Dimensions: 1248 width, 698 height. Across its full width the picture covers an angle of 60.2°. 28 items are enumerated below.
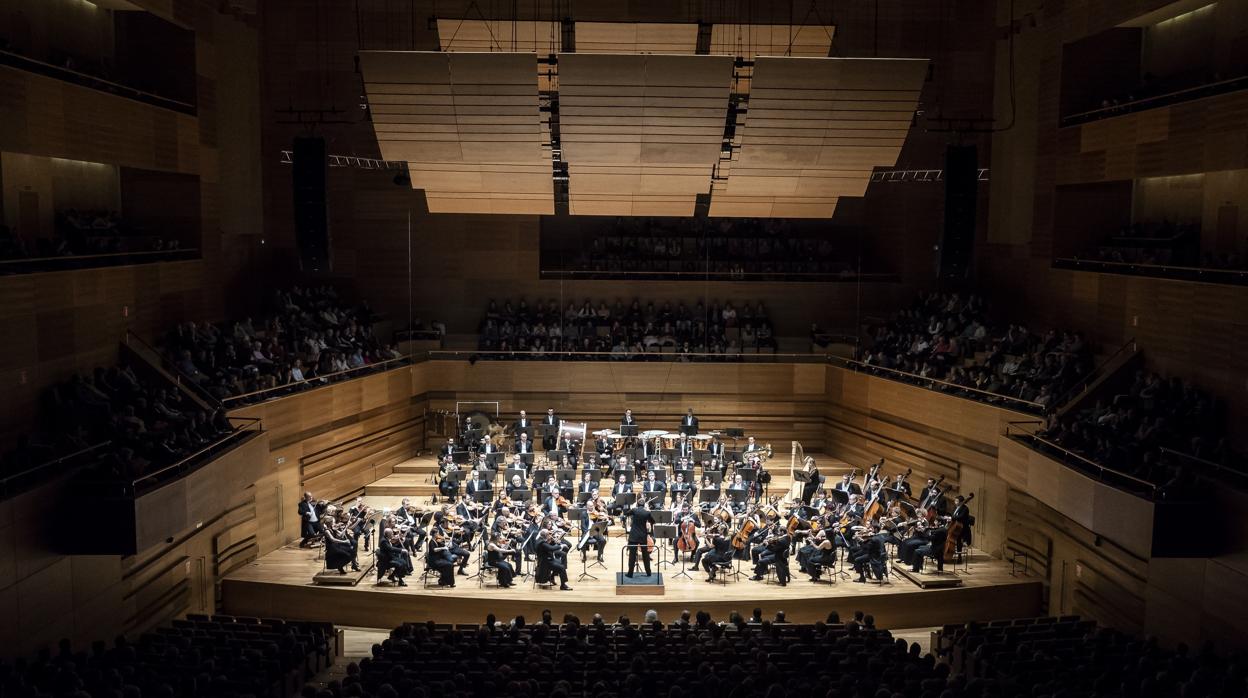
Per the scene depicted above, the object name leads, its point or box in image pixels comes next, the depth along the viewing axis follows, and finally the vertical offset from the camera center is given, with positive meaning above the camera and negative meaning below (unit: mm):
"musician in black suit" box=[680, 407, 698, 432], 18156 -3003
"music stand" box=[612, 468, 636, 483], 14688 -3176
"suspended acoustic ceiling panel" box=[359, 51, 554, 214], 15773 +1771
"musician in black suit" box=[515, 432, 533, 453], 16859 -3184
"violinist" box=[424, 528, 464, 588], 12914 -3824
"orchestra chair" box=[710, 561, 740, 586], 13250 -4129
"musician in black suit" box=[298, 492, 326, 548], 14484 -3726
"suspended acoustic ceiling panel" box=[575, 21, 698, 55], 18016 +3451
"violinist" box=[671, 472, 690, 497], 14453 -3323
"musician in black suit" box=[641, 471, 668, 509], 14195 -3292
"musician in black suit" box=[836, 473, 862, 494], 14633 -3292
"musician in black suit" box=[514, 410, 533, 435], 17706 -3064
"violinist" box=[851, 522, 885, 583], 13070 -3696
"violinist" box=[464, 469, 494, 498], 14742 -3333
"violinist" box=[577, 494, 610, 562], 13438 -3596
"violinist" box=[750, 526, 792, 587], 13000 -3746
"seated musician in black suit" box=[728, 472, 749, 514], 14227 -3350
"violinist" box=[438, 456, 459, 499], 15159 -3441
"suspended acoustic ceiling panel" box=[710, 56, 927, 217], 15914 +1754
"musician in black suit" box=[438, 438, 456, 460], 16423 -3198
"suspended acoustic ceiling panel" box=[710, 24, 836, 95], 18531 +3516
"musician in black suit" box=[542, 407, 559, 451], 17906 -3253
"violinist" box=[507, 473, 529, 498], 14753 -3340
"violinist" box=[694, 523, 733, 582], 13094 -3719
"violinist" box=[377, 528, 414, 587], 12922 -3793
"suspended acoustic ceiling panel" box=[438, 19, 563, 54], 18172 +3472
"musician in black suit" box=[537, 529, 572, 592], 12805 -3752
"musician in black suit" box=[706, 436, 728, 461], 15891 -3057
